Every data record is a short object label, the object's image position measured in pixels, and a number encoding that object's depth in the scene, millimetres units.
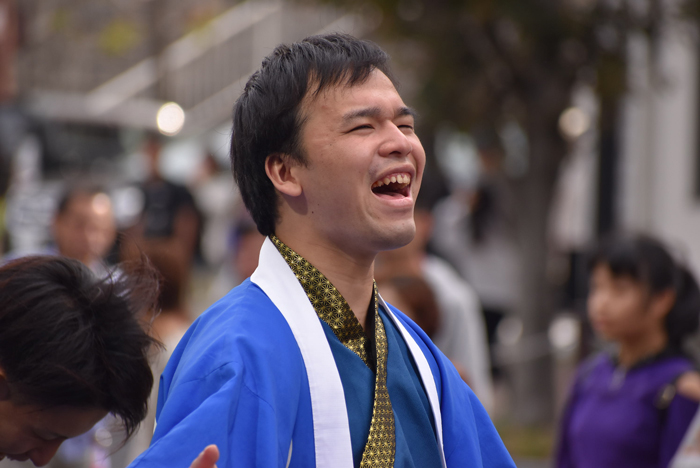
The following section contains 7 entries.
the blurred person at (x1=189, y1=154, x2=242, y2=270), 24594
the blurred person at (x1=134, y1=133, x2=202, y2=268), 16969
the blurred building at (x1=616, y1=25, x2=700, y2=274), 15289
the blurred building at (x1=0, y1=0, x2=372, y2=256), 23531
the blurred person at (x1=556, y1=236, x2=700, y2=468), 6996
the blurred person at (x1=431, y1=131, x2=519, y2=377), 14586
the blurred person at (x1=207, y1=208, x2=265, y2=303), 10617
